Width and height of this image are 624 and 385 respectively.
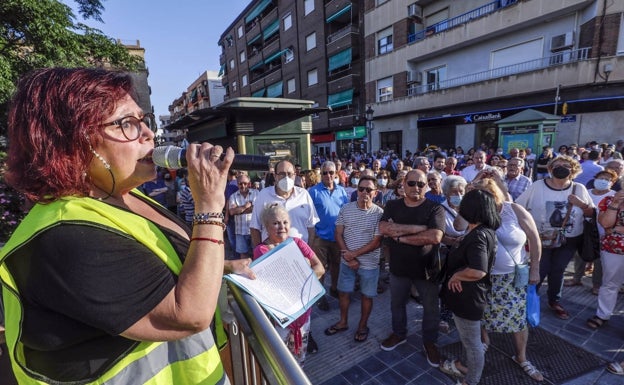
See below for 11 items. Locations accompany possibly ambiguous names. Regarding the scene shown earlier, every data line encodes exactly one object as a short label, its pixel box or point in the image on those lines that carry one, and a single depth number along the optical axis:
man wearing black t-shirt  3.01
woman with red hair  0.77
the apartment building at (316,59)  23.20
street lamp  16.32
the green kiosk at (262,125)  6.38
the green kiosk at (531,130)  10.68
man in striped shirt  3.48
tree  6.47
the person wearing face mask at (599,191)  4.08
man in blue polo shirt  4.41
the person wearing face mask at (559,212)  3.62
